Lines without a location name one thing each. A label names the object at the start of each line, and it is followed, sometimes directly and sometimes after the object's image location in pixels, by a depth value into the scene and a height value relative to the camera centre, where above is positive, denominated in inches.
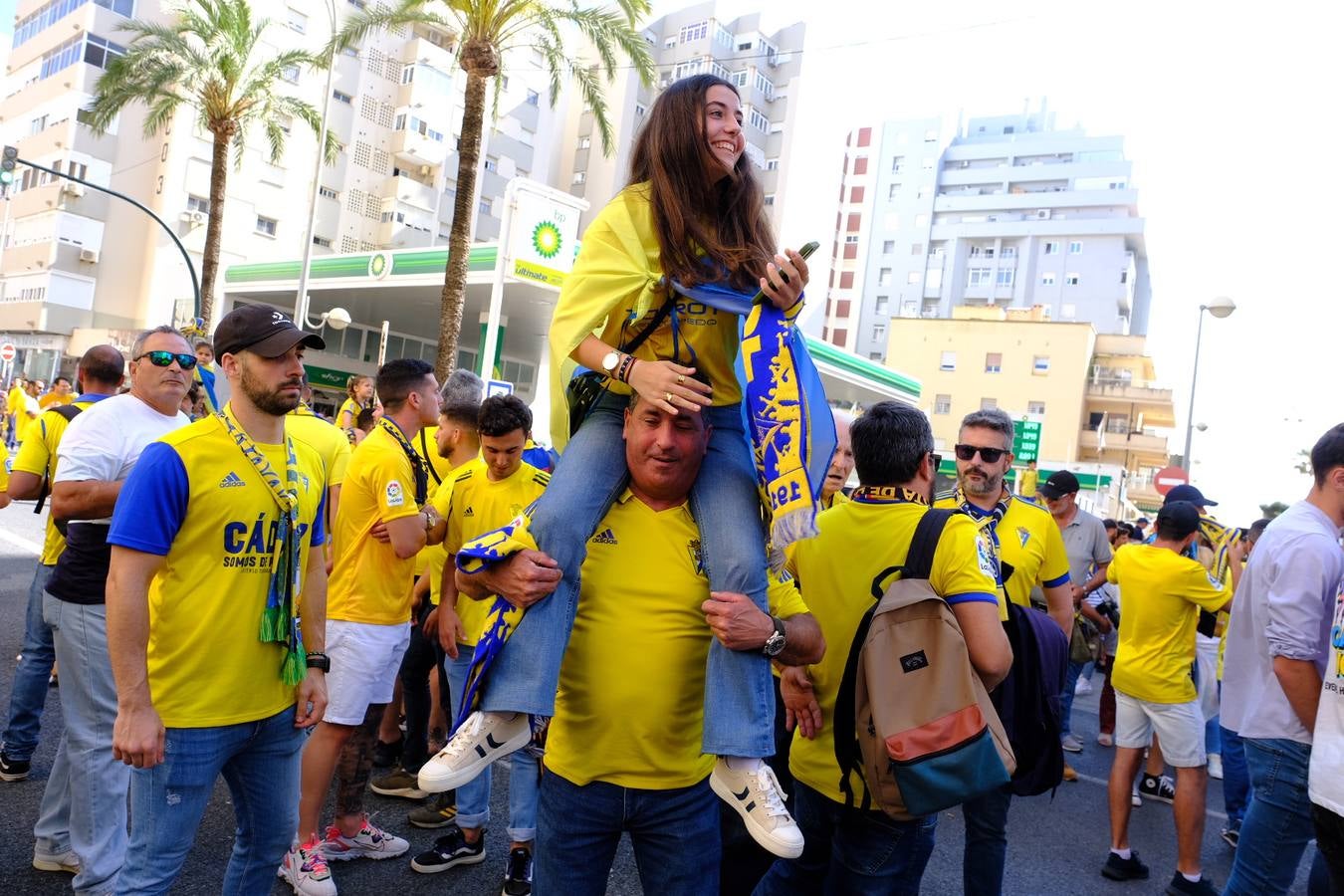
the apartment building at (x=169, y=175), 1411.2 +395.5
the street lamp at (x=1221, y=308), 858.7 +207.0
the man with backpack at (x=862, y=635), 113.9 -18.6
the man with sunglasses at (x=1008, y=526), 187.9 -4.3
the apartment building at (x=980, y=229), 2947.8 +912.5
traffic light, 722.2 +181.2
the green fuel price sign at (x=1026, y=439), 925.5 +67.5
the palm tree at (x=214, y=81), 840.9 +313.1
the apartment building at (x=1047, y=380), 2137.1 +302.9
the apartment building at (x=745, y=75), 2145.7 +1005.9
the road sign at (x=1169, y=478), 796.6 +39.8
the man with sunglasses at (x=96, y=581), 140.0 -29.6
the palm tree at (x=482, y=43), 572.4 +267.8
